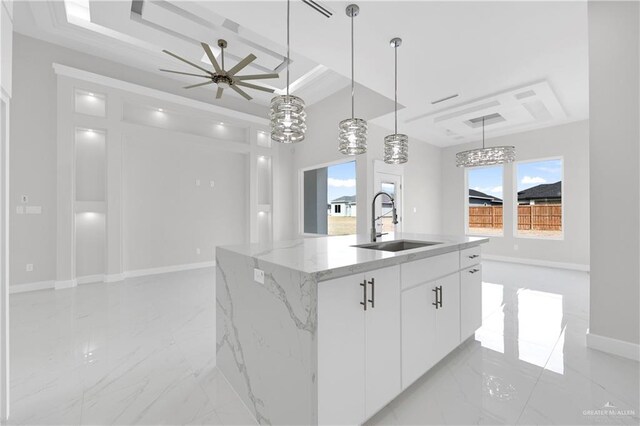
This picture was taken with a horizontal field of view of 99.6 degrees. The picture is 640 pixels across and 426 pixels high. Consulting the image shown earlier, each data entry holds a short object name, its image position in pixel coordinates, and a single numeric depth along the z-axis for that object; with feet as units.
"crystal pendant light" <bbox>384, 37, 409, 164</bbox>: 9.30
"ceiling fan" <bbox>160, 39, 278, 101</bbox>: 10.65
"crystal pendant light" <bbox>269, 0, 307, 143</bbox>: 7.16
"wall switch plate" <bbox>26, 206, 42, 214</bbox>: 13.82
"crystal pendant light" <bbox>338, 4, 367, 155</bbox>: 8.37
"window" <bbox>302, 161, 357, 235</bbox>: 20.25
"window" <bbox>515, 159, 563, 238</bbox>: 19.20
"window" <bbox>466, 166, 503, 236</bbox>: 21.90
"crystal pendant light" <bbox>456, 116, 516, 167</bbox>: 14.98
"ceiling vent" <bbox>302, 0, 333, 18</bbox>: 8.05
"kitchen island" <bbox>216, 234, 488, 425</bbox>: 4.09
